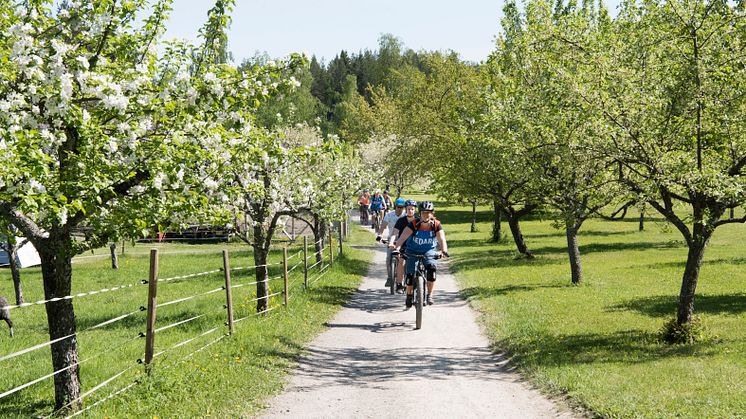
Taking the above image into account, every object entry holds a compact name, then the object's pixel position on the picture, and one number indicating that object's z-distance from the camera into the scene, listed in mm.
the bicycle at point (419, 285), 13320
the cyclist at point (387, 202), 31705
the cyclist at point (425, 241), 13578
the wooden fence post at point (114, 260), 32994
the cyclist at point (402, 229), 14273
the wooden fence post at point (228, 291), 11617
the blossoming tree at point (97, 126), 7230
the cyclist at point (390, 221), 17597
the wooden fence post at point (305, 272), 18516
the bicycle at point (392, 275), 18922
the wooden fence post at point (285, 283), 15663
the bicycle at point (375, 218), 40275
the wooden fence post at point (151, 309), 9000
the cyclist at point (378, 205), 37981
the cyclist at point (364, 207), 50469
